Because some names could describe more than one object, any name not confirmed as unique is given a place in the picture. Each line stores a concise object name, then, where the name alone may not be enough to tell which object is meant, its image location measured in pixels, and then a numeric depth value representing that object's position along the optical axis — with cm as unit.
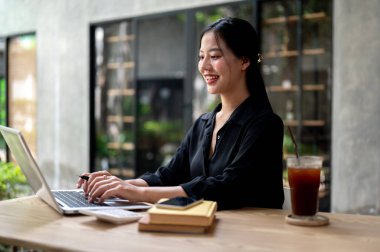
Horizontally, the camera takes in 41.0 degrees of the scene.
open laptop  136
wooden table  107
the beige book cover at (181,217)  118
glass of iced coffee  128
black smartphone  123
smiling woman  152
